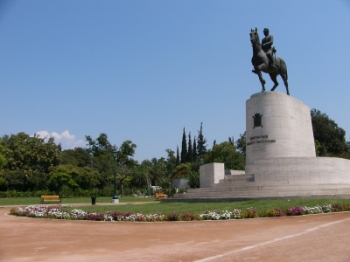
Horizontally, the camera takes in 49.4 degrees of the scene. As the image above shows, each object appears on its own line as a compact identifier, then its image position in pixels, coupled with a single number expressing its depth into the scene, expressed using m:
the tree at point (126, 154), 73.94
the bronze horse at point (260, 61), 23.74
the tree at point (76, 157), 63.22
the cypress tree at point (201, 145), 78.00
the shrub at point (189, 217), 12.61
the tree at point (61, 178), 48.28
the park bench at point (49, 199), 28.85
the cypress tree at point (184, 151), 74.64
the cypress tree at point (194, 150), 75.18
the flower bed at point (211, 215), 12.67
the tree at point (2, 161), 39.10
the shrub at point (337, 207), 13.31
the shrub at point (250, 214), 12.78
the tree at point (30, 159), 51.50
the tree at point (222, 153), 47.53
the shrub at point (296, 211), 12.90
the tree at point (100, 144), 80.81
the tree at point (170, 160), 85.38
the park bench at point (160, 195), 40.95
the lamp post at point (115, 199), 27.34
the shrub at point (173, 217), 12.67
